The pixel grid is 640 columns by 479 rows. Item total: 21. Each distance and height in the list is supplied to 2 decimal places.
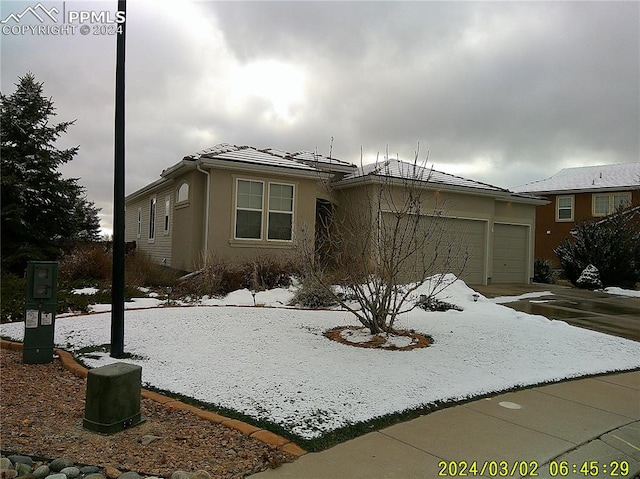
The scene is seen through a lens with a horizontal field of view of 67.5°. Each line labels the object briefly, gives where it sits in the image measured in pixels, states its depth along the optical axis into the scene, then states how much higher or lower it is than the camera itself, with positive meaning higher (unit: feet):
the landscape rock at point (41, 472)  10.00 -5.08
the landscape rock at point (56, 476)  9.70 -4.98
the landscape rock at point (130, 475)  9.89 -5.02
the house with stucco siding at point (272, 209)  45.93 +3.54
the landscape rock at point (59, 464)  10.28 -5.04
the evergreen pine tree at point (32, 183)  51.65 +5.37
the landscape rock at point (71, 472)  9.95 -5.03
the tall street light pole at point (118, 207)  18.81 +1.05
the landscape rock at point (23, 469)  10.11 -5.09
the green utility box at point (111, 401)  12.28 -4.37
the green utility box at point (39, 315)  18.42 -3.25
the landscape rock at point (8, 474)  9.95 -5.08
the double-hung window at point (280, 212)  48.32 +2.83
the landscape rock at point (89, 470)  10.24 -5.11
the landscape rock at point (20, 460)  10.51 -5.07
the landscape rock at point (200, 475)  9.80 -4.91
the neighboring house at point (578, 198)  90.48 +10.19
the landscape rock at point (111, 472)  10.07 -5.10
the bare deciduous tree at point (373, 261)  22.53 -0.93
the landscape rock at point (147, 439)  11.81 -5.11
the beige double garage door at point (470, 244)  52.70 +0.19
